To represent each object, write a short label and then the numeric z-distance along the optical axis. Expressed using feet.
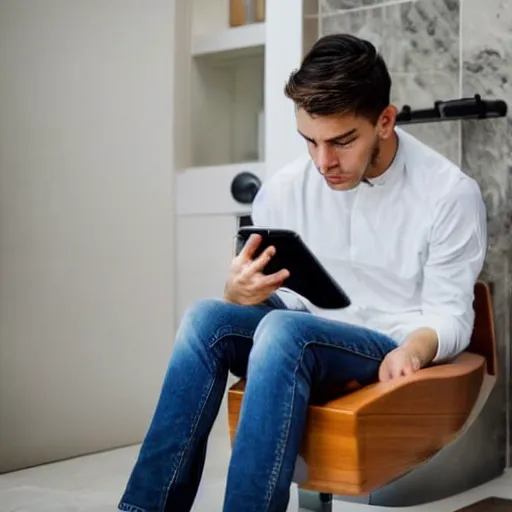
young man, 7.12
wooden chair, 6.97
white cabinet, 11.12
